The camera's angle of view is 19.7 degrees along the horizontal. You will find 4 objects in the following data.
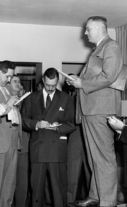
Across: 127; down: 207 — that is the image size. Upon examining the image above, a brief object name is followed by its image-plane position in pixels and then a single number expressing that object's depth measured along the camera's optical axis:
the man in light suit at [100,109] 3.33
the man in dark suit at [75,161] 4.44
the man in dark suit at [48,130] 3.92
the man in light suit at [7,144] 3.75
